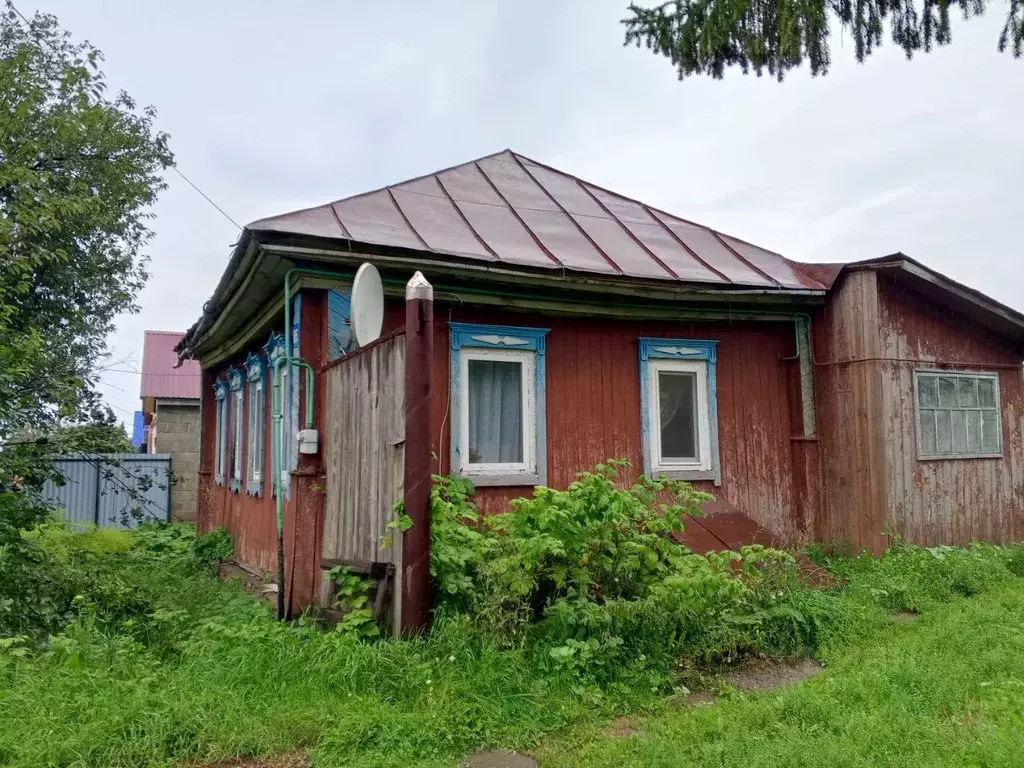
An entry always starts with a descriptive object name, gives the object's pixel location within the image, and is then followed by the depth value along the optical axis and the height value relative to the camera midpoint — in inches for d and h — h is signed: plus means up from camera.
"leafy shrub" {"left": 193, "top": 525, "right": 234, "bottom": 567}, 355.9 -44.5
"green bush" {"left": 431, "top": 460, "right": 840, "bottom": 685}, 173.5 -33.5
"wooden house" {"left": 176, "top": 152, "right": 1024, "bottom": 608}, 234.7 +33.3
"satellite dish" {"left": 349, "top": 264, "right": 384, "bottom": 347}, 204.2 +42.5
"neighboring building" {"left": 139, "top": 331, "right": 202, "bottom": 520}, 608.7 +16.3
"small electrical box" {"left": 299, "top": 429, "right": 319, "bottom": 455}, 223.0 +4.6
